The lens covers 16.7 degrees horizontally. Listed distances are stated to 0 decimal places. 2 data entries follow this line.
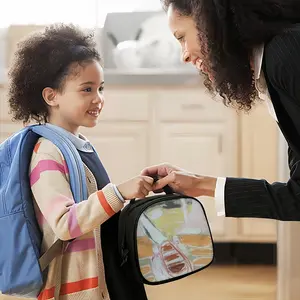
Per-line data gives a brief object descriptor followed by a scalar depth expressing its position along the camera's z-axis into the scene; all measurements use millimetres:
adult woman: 2003
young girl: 2181
